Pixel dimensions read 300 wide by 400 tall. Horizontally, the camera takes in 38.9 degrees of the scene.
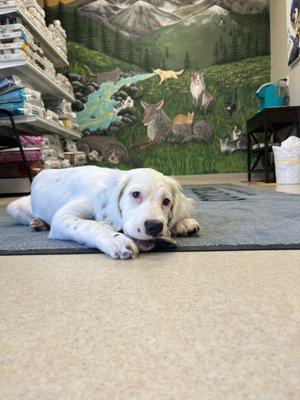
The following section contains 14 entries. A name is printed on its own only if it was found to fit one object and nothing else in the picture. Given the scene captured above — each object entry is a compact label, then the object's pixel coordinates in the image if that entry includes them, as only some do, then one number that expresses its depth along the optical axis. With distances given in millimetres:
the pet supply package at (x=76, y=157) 4930
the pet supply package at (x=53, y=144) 4254
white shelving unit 3477
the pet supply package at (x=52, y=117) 4091
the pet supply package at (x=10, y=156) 4086
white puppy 1108
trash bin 3736
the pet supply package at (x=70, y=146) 5176
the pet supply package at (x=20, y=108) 3393
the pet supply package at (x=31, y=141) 4039
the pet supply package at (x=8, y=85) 3430
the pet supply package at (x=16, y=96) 3411
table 4082
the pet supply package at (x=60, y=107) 4930
